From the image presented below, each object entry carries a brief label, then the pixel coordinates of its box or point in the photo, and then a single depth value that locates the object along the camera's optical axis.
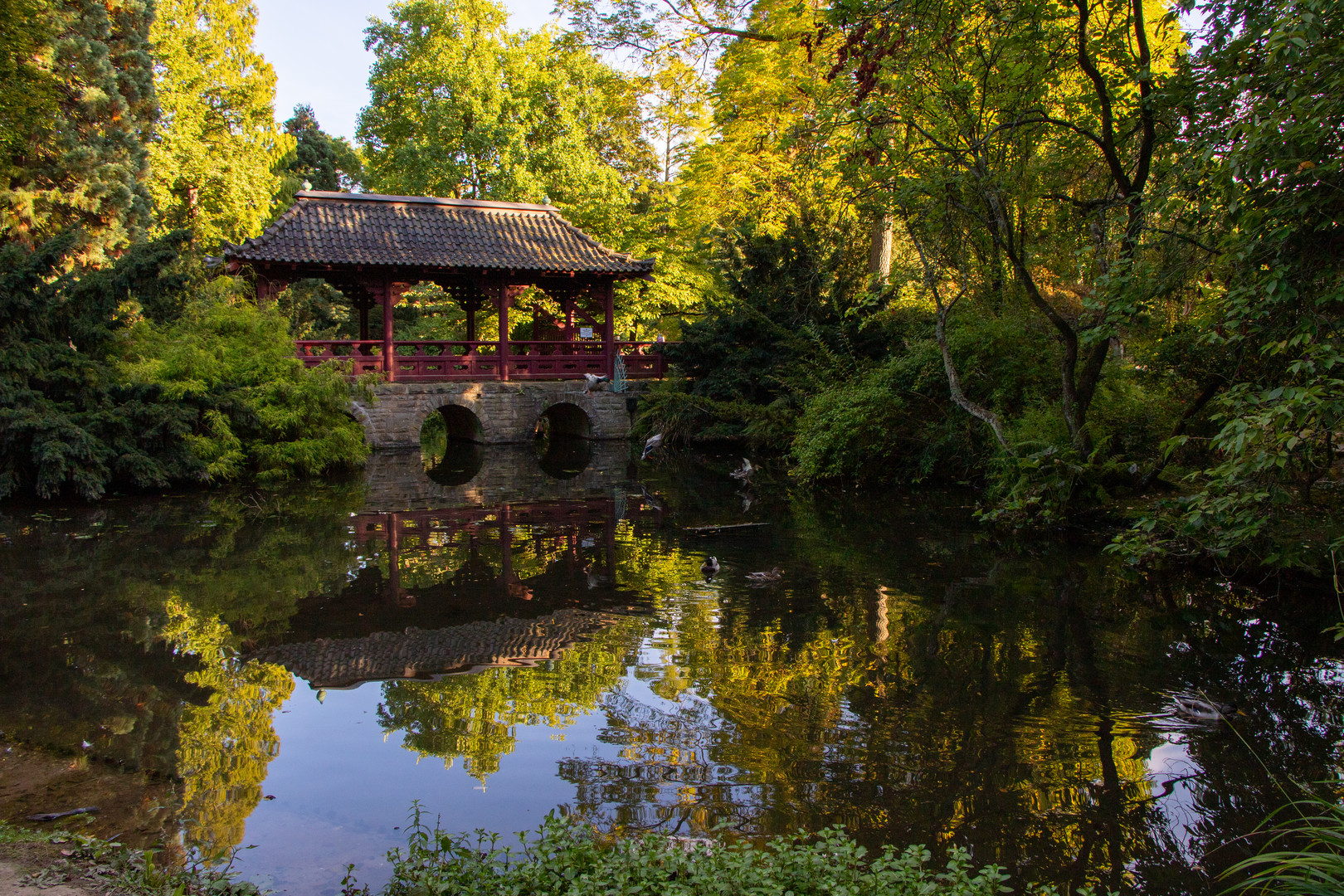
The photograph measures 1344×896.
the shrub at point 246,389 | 14.33
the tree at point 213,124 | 23.88
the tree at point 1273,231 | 5.19
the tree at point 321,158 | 36.38
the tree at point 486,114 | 26.52
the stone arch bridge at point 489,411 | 19.88
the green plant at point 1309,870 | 2.84
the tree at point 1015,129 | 9.55
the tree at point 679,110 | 17.66
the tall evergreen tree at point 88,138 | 19.34
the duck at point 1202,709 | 5.43
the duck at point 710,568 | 8.96
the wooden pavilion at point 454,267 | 18.89
